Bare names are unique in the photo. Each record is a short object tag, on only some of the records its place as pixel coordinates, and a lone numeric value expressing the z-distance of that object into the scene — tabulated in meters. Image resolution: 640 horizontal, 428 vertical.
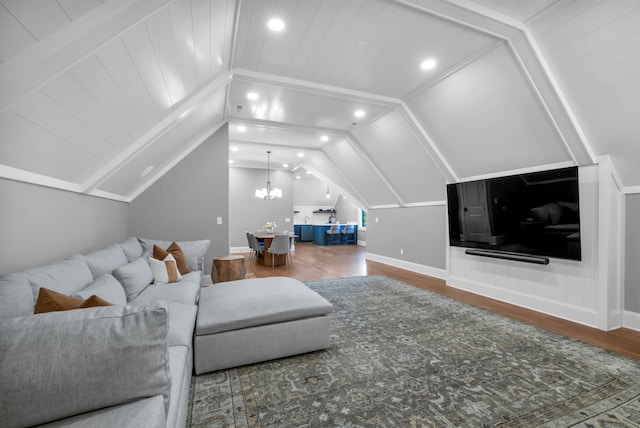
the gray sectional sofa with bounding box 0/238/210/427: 0.90
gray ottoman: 2.17
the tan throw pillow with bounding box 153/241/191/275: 3.48
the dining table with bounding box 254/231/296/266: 7.13
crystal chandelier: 9.22
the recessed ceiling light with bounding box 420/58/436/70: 3.19
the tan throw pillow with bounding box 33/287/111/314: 1.27
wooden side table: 4.35
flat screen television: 3.32
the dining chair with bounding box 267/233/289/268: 6.71
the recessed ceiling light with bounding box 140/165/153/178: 4.00
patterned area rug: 1.72
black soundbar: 3.61
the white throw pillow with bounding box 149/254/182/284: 3.17
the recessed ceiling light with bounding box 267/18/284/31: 2.56
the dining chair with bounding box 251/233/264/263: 7.33
